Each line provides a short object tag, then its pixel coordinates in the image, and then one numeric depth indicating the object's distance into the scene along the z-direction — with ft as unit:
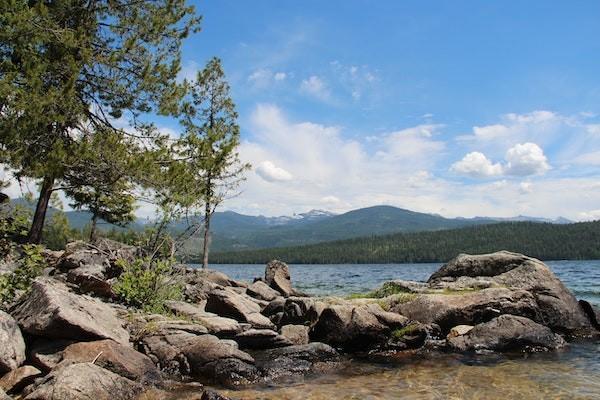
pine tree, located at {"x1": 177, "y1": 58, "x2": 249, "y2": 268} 72.54
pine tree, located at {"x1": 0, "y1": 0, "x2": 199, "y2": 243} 56.29
